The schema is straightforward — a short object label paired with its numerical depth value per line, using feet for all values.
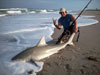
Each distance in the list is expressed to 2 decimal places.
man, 10.56
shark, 7.56
